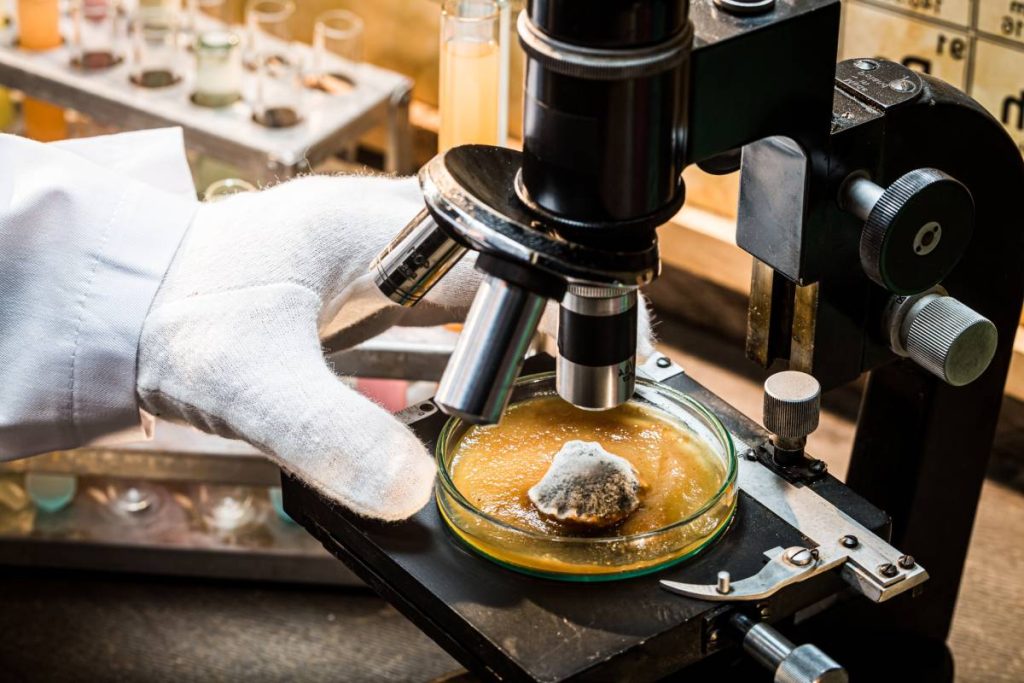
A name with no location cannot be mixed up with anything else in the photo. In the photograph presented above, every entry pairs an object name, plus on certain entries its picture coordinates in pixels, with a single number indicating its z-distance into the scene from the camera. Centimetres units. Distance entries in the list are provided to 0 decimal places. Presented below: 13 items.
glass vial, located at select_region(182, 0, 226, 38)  122
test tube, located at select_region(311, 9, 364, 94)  119
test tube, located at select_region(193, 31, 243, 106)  114
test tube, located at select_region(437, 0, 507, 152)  96
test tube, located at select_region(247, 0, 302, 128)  115
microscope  67
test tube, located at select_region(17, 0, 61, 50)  118
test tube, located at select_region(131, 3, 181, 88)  117
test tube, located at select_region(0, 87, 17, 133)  127
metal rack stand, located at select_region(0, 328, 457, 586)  104
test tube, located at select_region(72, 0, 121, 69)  118
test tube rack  113
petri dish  74
